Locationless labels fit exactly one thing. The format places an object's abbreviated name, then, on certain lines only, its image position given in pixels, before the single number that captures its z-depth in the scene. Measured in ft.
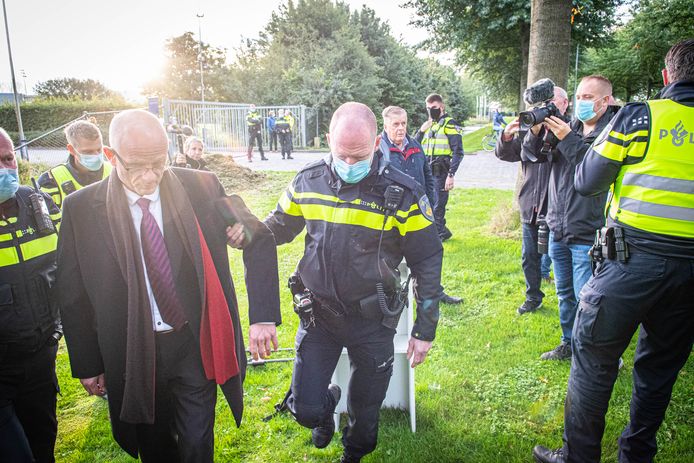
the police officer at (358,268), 9.56
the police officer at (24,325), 8.89
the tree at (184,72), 153.38
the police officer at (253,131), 62.95
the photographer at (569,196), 13.43
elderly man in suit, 7.95
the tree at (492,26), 53.36
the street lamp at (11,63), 64.28
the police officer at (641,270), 8.47
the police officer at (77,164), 14.30
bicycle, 83.63
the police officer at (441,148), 26.91
